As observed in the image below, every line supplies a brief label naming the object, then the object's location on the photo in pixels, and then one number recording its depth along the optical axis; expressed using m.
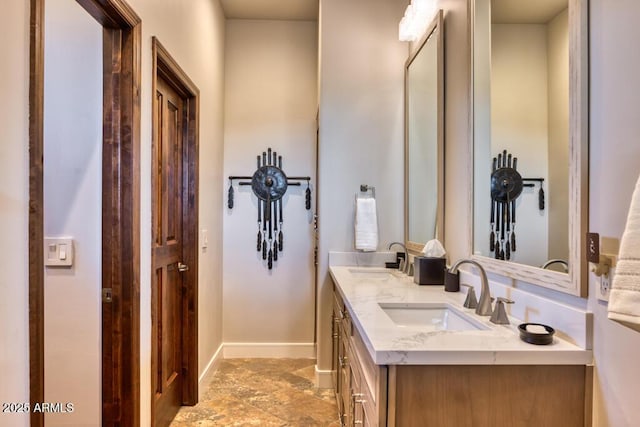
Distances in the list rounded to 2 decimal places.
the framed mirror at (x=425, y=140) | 2.24
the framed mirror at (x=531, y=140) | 1.12
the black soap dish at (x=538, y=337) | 1.12
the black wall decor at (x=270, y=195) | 3.41
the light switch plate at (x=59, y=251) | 1.58
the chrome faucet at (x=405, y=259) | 2.56
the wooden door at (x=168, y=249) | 2.12
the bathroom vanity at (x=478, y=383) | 1.08
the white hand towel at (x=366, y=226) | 2.77
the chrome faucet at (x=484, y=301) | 1.45
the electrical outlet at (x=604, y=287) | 1.00
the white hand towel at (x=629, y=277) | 0.74
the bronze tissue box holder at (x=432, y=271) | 2.10
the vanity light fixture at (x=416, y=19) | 2.33
